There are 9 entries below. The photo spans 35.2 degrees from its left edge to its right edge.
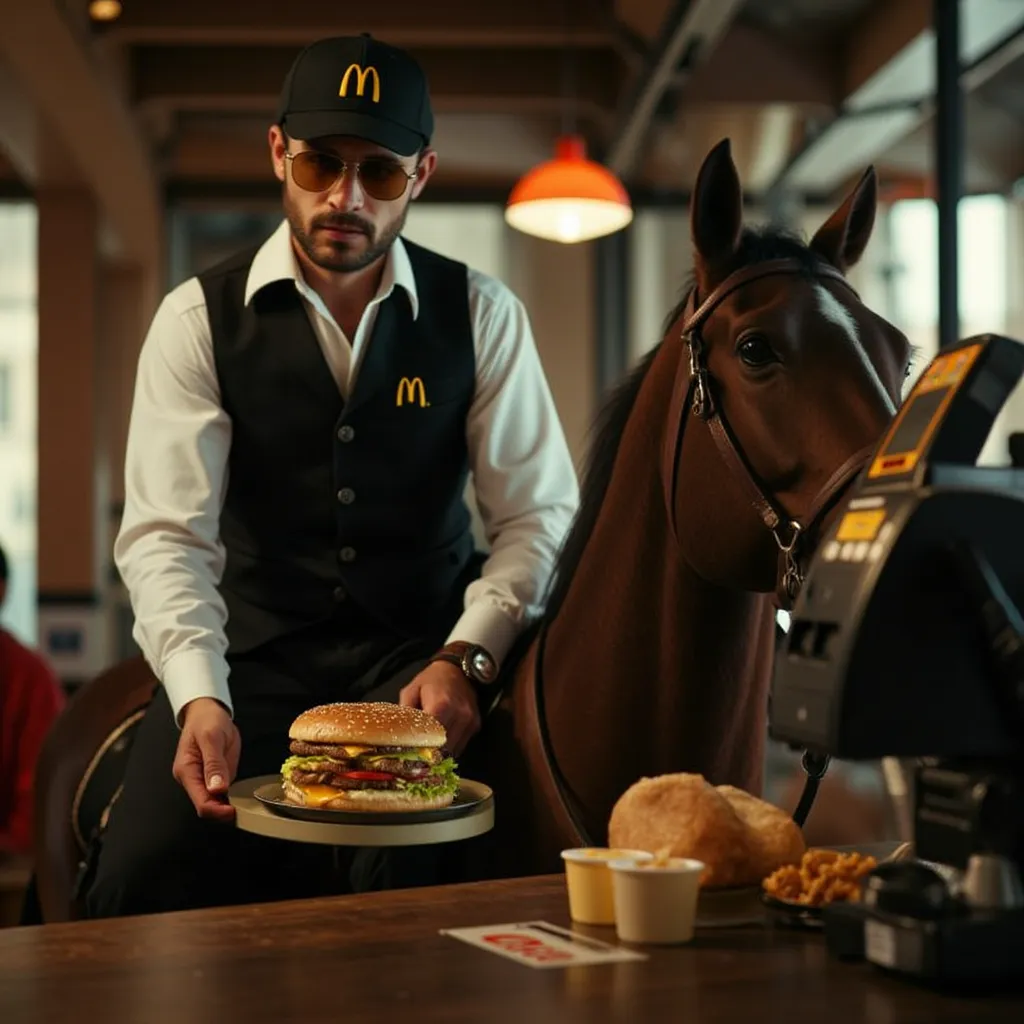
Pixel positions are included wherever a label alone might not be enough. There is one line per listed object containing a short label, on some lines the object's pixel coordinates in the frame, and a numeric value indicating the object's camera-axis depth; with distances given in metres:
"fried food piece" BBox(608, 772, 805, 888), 1.41
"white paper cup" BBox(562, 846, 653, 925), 1.34
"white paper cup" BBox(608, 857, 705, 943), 1.28
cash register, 1.14
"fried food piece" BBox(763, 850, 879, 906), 1.35
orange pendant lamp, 7.03
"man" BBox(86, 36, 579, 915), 2.39
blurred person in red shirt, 4.89
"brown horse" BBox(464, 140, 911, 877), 1.95
